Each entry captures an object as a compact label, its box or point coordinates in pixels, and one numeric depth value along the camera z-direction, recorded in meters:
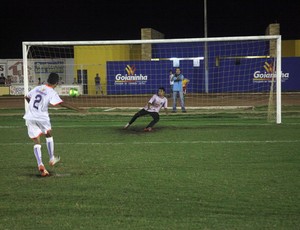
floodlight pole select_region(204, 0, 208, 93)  32.58
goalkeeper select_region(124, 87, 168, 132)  14.38
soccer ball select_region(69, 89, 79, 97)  21.98
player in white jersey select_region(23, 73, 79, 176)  8.06
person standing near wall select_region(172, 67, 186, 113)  19.55
